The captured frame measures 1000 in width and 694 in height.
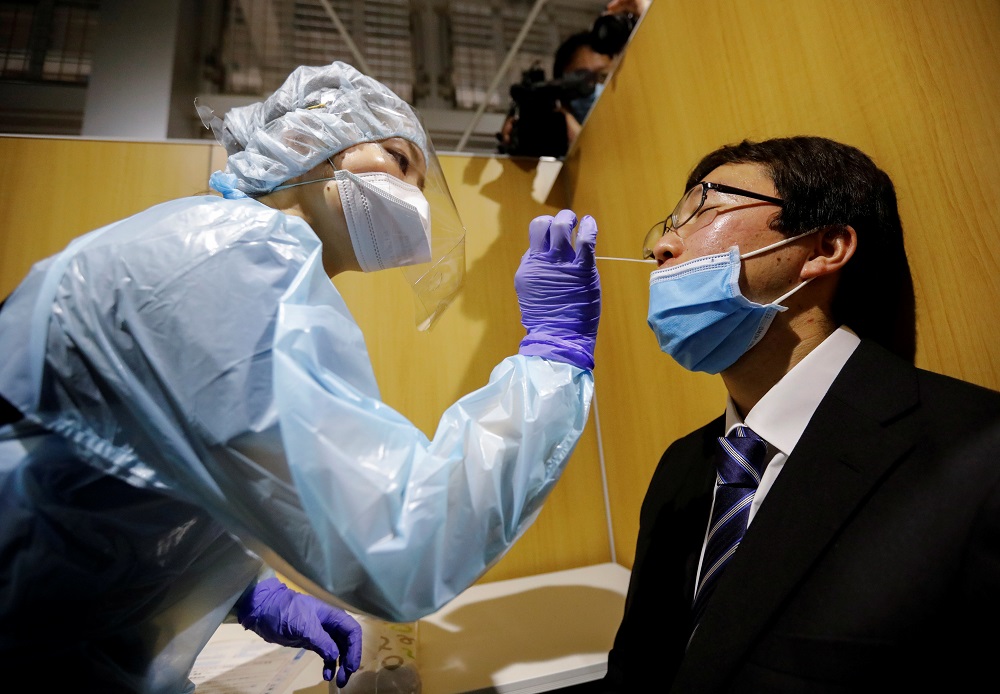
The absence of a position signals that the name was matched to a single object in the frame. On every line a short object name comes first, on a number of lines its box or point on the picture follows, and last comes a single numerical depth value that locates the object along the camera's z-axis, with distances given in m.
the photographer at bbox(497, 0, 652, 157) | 1.93
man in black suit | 0.52
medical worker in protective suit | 0.54
